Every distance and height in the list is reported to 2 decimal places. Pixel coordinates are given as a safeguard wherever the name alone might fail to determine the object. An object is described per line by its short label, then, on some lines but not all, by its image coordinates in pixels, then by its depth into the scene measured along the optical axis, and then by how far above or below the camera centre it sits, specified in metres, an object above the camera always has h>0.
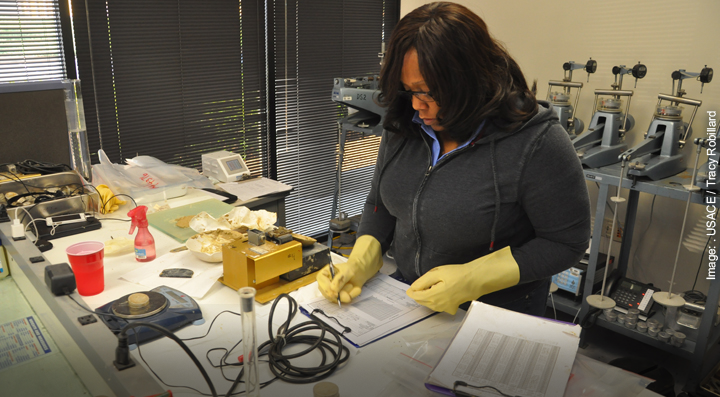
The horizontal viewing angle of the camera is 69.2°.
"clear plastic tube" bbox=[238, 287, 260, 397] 0.75 -0.40
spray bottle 1.56 -0.50
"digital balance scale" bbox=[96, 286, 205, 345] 1.15 -0.55
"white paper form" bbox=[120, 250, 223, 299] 1.40 -0.57
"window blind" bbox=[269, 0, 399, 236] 3.41 -0.13
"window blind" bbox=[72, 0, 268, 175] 2.64 -0.05
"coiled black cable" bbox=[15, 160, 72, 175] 1.97 -0.38
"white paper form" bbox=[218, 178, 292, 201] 2.47 -0.57
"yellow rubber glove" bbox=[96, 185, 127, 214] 2.00 -0.50
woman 1.20 -0.24
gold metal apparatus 1.33 -0.50
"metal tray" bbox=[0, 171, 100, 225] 1.79 -0.46
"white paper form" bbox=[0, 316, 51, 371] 1.12 -0.61
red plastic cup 1.31 -0.49
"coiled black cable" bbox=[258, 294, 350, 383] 1.04 -0.58
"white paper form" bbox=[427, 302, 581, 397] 1.00 -0.57
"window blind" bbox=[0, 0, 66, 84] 2.36 +0.11
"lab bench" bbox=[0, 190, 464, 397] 0.92 -0.58
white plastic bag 2.16 -0.47
